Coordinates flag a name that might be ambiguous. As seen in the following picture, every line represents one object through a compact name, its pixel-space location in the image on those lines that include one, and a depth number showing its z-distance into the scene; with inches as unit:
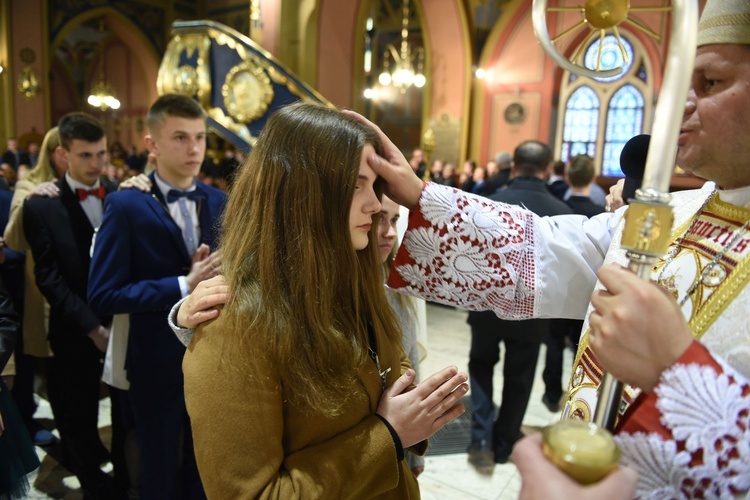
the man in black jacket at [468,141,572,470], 130.0
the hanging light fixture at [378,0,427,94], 423.2
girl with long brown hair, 40.3
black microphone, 54.6
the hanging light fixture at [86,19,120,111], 576.7
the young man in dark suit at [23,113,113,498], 102.8
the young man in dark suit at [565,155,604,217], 164.9
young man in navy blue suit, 83.8
